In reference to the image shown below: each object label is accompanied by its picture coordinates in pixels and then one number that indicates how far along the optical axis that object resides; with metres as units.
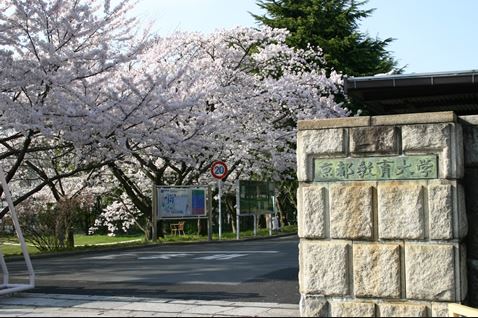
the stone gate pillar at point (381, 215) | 5.95
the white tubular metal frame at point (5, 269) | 8.97
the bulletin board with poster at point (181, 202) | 23.24
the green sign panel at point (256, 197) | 25.59
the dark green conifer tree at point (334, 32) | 33.75
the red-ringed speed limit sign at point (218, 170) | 23.48
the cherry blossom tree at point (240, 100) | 25.20
